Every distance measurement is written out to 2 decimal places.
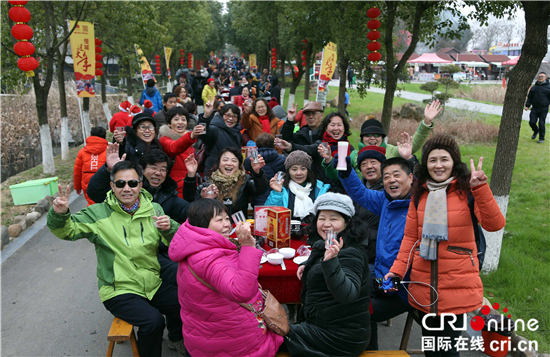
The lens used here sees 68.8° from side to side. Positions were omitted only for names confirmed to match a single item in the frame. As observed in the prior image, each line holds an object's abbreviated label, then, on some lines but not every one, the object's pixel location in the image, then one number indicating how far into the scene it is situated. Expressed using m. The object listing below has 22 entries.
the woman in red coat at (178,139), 5.07
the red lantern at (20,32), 7.13
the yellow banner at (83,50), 9.66
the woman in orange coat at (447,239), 2.79
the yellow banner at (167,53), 23.31
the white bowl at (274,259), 3.39
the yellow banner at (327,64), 9.85
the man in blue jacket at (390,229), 3.36
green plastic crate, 7.40
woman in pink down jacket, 2.44
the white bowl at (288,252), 3.54
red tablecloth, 3.37
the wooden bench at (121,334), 3.02
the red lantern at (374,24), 7.95
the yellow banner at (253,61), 33.53
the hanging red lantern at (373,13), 7.88
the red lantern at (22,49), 7.24
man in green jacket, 3.20
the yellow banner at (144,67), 15.10
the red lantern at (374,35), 8.02
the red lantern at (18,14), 7.01
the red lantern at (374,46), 8.14
